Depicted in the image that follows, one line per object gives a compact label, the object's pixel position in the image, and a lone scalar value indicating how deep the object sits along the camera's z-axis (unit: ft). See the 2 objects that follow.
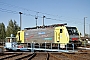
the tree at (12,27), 228.63
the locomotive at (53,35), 82.53
